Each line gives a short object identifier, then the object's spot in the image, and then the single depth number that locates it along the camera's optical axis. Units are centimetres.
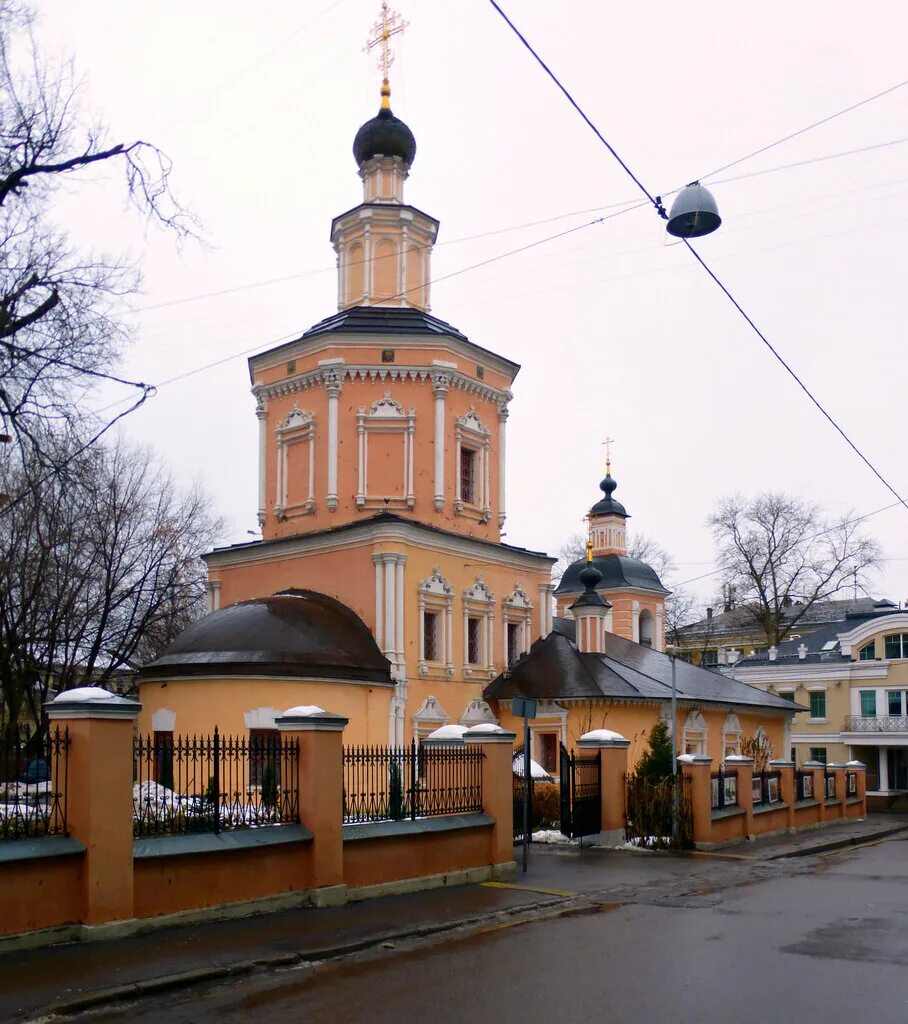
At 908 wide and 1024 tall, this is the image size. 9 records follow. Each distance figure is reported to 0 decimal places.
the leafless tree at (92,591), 2536
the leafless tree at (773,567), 5003
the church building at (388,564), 2291
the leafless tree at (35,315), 1236
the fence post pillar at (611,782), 1959
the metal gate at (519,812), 1953
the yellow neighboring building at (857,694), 4206
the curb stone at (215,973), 800
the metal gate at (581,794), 1903
